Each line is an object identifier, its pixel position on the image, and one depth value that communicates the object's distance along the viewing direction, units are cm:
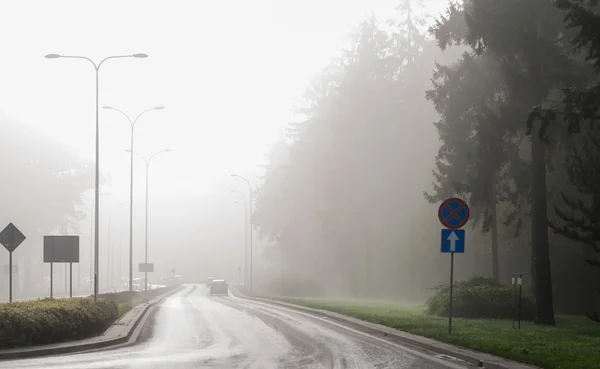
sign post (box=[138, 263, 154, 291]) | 8091
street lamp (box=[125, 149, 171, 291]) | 6322
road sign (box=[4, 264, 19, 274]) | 6962
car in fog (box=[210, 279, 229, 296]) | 7894
